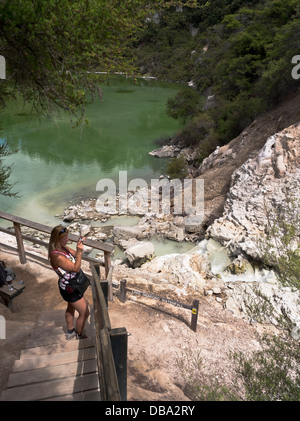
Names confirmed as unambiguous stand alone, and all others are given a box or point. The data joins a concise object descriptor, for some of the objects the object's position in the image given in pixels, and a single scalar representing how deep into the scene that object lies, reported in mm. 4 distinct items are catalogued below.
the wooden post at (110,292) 4578
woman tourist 3078
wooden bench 4088
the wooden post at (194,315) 4866
